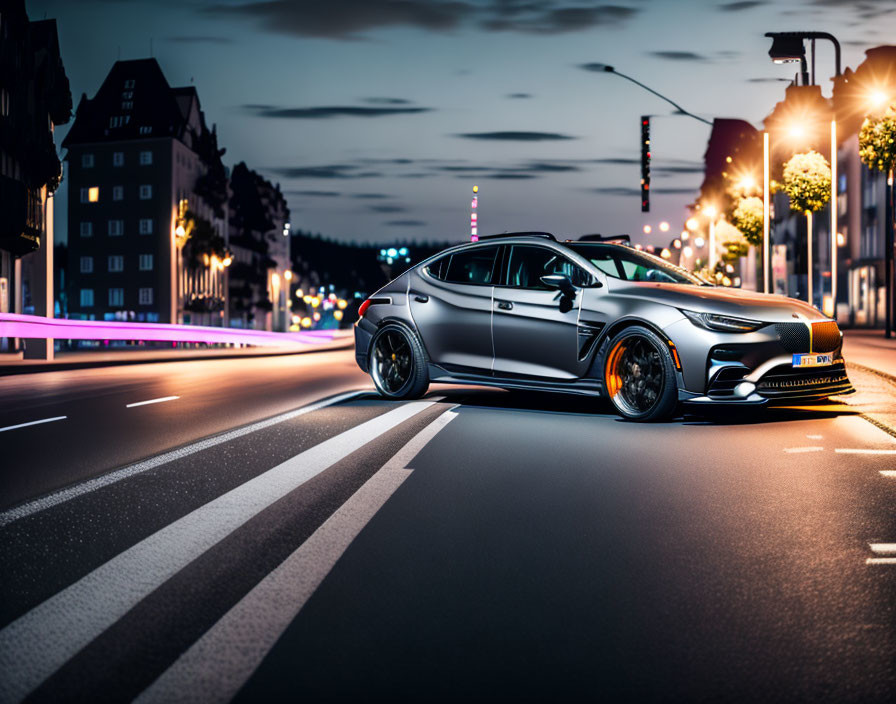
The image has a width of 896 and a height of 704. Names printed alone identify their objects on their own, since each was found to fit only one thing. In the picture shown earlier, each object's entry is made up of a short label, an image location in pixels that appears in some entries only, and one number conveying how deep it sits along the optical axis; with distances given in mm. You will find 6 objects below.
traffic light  37594
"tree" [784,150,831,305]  39562
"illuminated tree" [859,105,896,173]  26625
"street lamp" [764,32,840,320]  28297
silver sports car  10352
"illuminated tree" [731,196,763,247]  51781
